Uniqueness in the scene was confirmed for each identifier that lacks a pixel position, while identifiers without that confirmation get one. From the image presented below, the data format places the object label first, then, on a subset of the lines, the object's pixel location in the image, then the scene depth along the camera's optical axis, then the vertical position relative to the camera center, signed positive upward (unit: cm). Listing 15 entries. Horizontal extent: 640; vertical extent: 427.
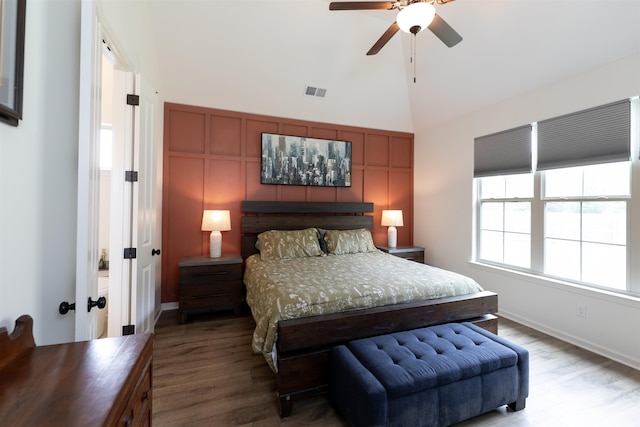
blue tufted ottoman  145 -94
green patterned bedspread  193 -60
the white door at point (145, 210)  213 +2
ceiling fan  183 +151
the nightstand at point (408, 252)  418 -58
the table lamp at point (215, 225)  338 -15
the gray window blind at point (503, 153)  321 +81
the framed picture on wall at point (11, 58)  84 +50
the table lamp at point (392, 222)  433 -11
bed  180 -70
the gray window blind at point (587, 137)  243 +79
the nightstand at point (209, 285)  304 -84
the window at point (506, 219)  331 -4
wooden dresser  61 -46
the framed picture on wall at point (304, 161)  394 +82
